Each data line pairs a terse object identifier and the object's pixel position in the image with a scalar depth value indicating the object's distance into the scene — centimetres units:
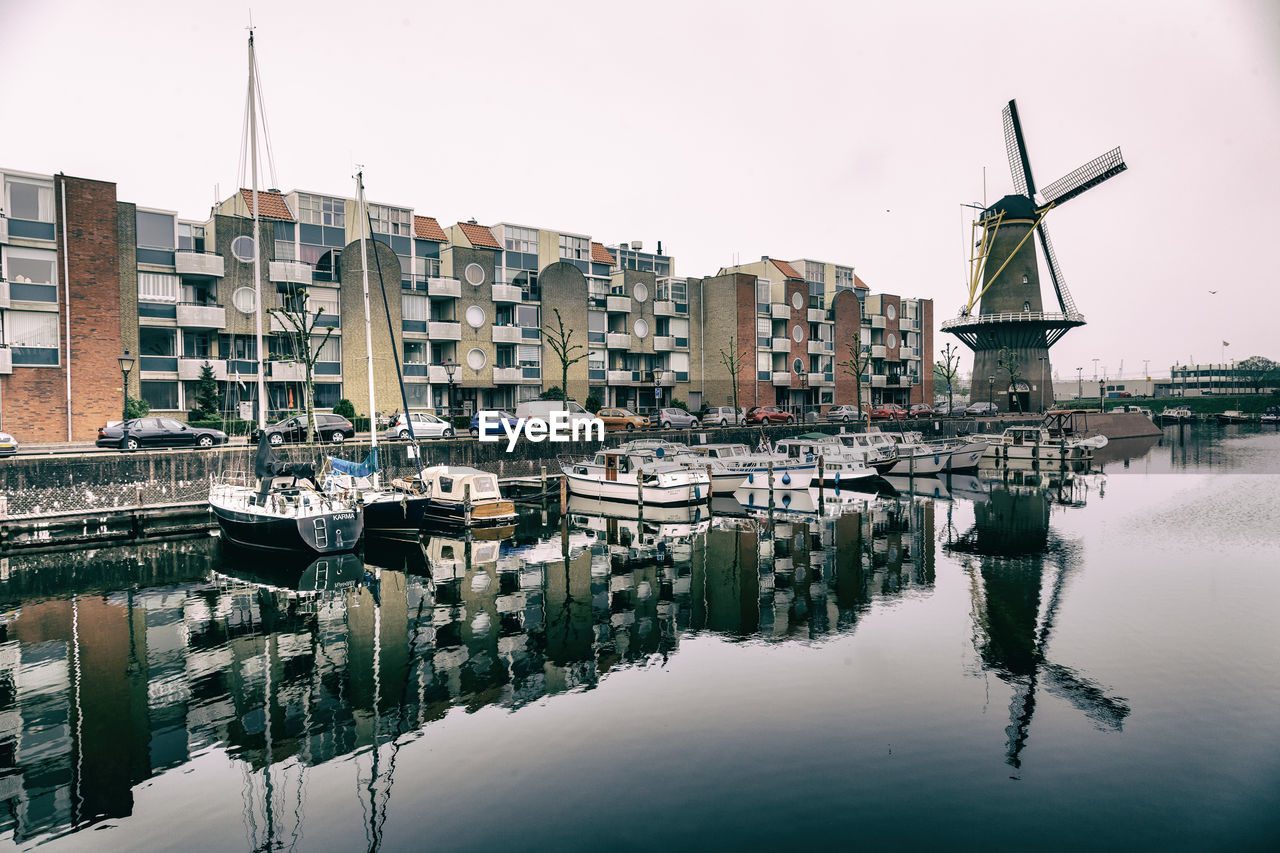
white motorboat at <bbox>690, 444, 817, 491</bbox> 4516
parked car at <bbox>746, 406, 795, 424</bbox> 6612
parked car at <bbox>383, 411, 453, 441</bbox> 4448
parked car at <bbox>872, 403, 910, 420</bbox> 7562
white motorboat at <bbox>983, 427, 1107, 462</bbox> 6319
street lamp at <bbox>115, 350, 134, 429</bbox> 3690
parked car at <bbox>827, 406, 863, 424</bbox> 7194
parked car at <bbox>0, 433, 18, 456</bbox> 3212
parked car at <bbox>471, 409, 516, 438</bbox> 4684
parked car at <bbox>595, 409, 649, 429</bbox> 5528
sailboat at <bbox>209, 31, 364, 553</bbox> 2697
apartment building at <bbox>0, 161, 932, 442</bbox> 4422
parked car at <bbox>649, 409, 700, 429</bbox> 5928
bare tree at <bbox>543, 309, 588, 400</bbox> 6438
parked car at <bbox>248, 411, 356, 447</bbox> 4044
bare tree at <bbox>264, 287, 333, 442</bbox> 3967
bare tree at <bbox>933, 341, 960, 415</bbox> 8198
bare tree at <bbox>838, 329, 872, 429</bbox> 8606
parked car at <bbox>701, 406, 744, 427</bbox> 6619
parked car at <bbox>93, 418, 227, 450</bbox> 3556
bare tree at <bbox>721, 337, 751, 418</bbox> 7706
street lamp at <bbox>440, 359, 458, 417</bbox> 5658
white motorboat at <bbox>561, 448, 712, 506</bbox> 3912
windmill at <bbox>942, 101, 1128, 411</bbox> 8431
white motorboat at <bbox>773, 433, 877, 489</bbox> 4603
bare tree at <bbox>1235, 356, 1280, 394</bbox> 16175
